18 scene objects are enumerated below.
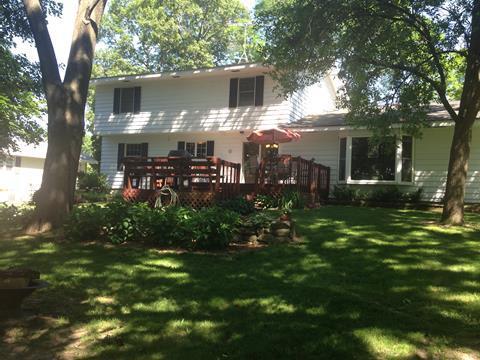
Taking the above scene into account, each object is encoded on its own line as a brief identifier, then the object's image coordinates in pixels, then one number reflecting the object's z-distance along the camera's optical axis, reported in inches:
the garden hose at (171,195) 458.6
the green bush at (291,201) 494.3
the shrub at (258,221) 321.1
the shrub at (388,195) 583.8
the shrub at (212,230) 292.5
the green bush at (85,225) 316.2
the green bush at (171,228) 298.7
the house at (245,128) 604.7
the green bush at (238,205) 422.6
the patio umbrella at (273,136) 574.1
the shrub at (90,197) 643.5
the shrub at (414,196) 580.4
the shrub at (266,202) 500.1
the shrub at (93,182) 788.6
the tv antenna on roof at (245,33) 1456.4
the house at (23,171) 1193.4
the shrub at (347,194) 597.9
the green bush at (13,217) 365.7
